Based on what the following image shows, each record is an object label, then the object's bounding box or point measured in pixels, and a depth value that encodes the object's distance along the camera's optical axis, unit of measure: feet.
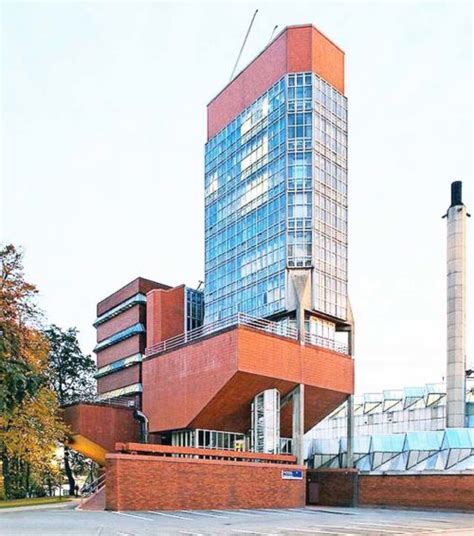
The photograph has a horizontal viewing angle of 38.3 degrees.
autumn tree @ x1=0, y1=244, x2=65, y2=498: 118.01
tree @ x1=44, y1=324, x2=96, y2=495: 193.67
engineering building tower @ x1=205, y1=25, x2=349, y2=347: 152.15
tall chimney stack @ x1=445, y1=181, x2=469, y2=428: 177.27
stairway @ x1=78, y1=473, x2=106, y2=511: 103.81
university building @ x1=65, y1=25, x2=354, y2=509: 137.80
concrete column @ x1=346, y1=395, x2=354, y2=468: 152.87
